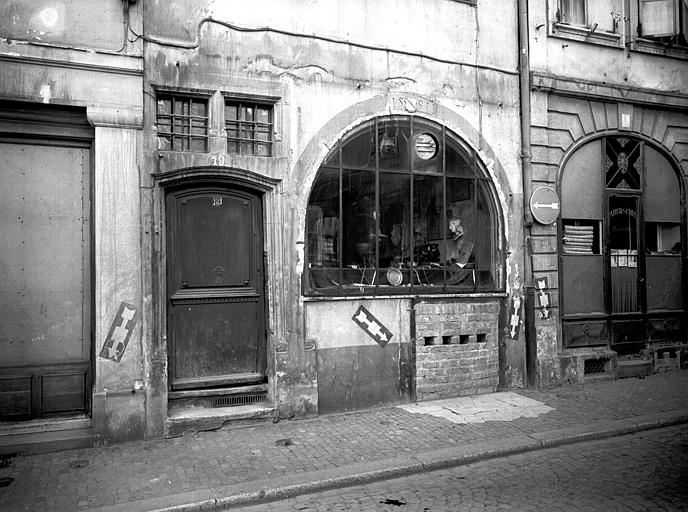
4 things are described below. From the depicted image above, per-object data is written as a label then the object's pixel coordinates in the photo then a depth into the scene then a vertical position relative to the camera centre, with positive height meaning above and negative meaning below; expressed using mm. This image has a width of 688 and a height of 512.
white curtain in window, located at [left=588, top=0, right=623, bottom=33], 10461 +4694
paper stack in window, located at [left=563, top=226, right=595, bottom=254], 10141 +531
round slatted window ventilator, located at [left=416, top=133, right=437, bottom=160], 8930 +1973
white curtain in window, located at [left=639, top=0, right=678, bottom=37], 10680 +4663
